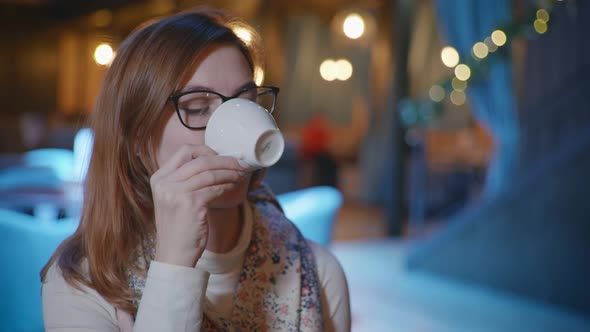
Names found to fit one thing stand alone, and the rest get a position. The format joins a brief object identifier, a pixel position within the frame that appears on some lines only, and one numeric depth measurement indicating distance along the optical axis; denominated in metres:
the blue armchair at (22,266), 1.46
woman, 0.78
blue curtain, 4.54
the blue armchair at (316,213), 2.24
